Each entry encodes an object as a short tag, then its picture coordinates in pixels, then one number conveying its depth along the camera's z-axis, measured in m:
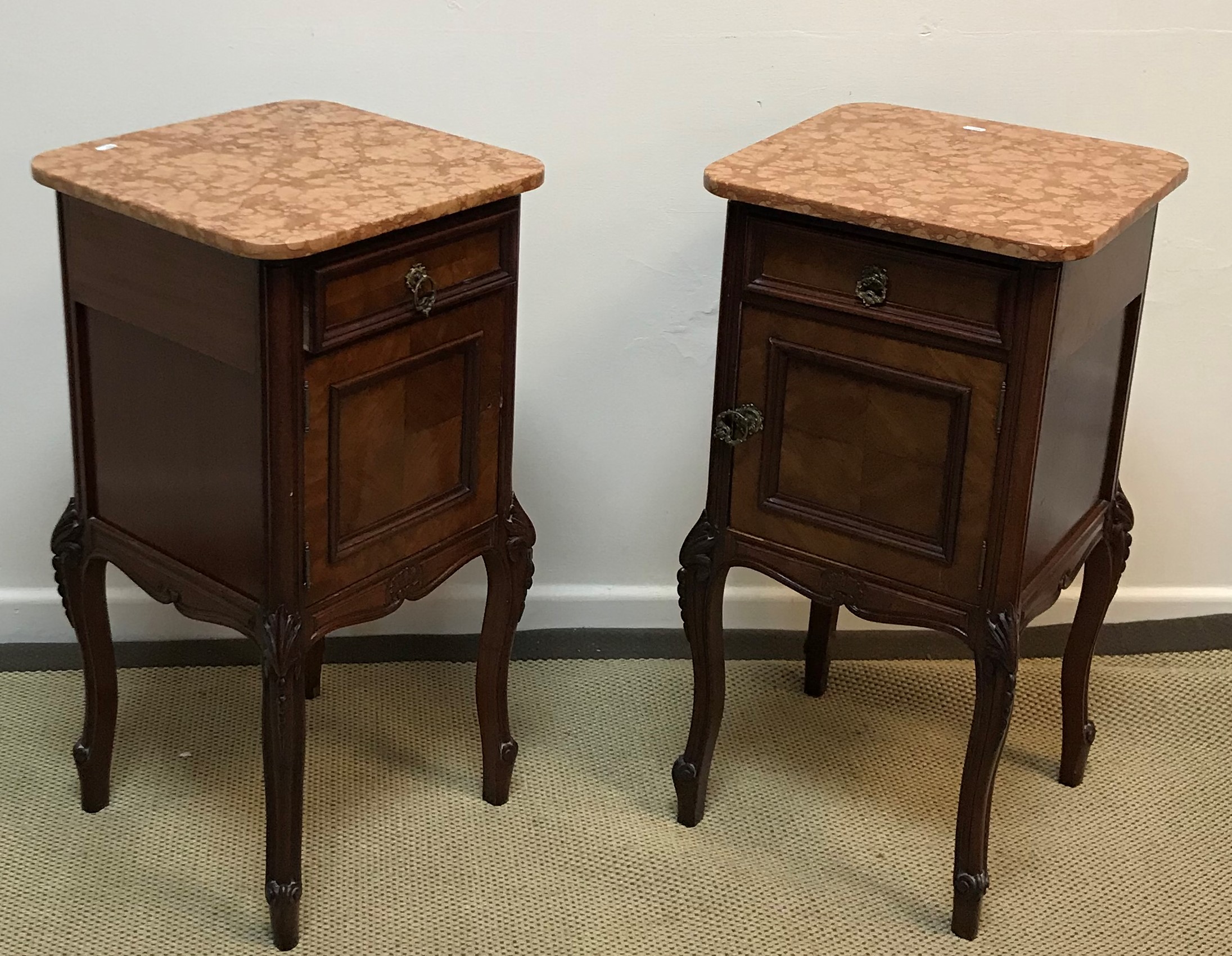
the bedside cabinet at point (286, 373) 1.56
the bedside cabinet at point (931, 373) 1.62
